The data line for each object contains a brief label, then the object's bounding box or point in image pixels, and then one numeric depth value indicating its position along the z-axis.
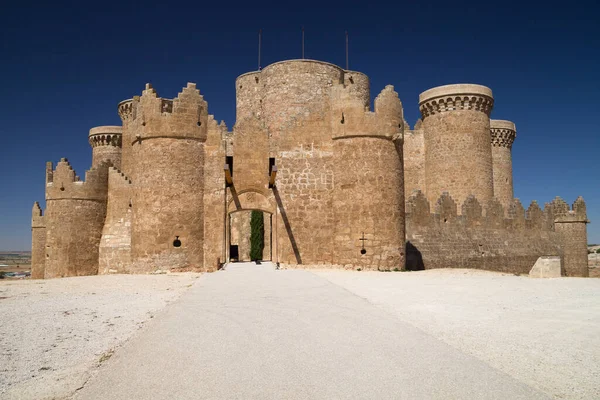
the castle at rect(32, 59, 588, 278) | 16.31
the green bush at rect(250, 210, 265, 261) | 25.72
